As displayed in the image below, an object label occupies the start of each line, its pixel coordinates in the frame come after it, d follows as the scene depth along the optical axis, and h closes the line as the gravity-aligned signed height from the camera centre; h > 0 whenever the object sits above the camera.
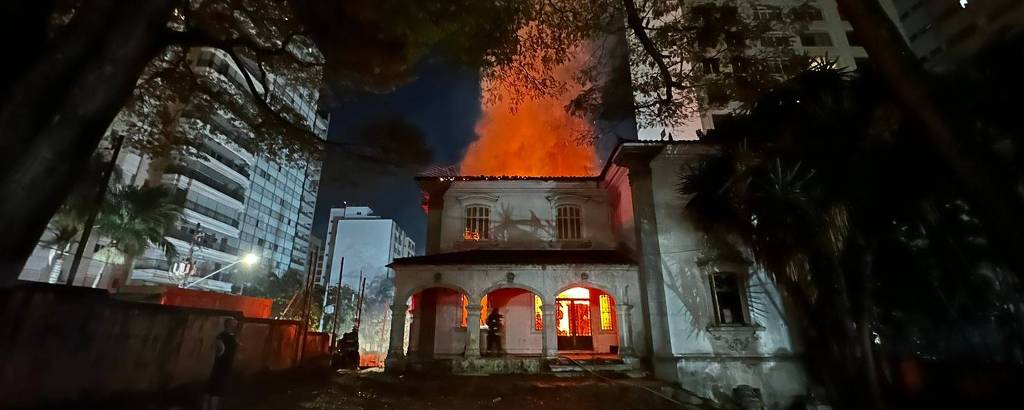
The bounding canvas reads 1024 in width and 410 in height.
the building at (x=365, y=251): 66.62 +12.39
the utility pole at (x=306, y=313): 14.43 +0.50
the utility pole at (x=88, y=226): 13.29 +3.34
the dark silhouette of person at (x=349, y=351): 18.08 -1.12
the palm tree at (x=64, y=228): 17.31 +4.31
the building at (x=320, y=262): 71.62 +11.94
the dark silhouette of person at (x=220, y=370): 7.11 -0.76
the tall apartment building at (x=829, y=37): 30.05 +21.60
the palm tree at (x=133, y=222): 20.81 +5.47
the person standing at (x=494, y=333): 15.92 -0.28
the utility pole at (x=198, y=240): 39.50 +8.54
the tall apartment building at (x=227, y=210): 36.88 +13.07
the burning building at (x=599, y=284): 12.71 +1.48
